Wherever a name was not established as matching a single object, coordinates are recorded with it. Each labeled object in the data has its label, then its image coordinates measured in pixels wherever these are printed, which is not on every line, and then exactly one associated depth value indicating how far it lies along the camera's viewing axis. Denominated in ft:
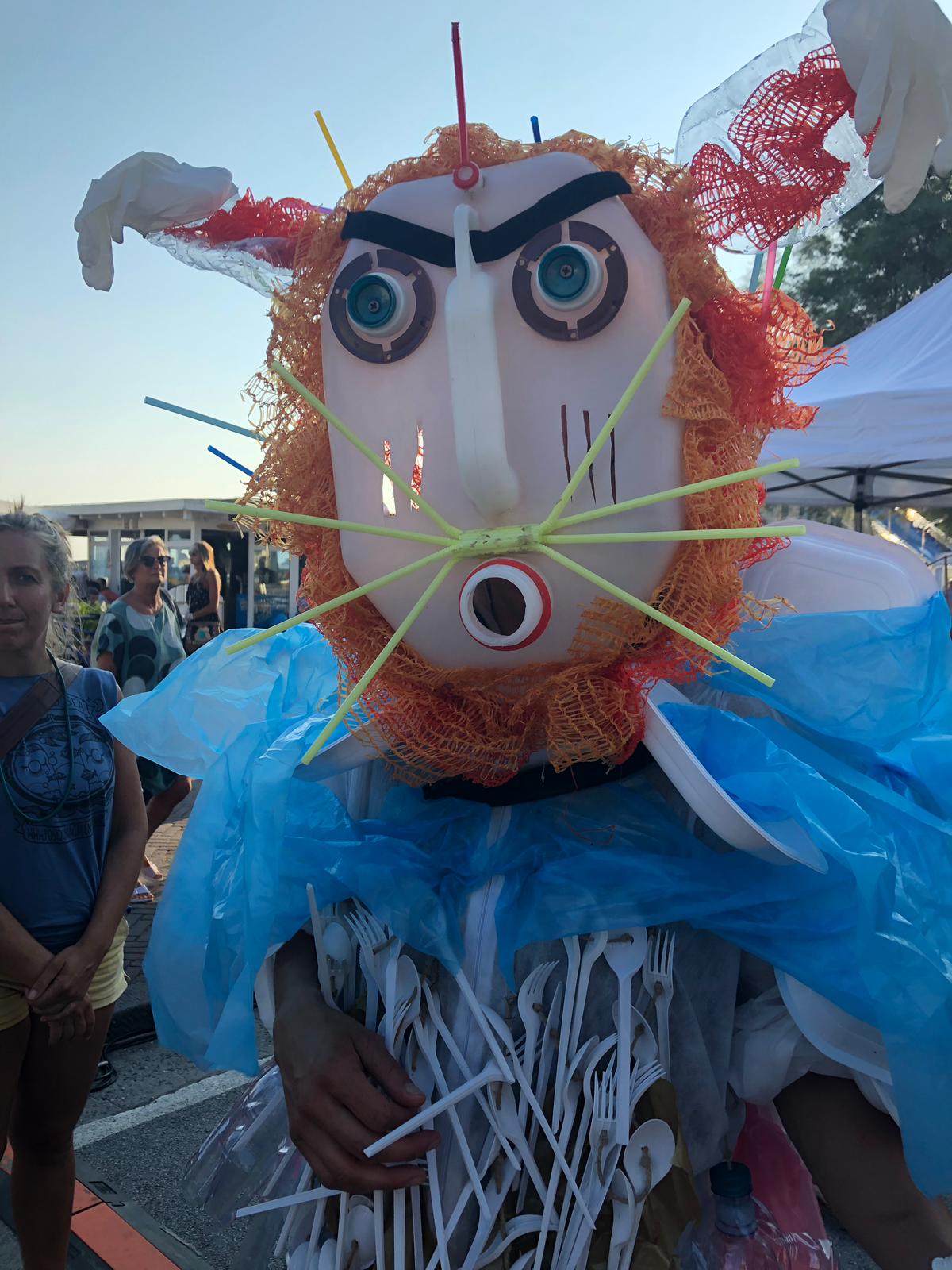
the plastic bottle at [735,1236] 3.64
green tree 41.98
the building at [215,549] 38.01
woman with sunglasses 13.33
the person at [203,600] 21.49
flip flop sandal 10.08
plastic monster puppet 3.23
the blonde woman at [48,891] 6.12
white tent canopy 15.44
